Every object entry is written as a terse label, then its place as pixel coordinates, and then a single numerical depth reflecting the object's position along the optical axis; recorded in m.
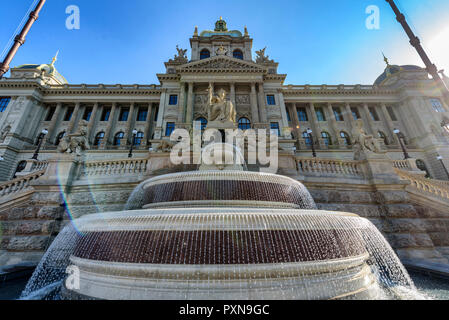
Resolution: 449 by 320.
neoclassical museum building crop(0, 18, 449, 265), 29.56
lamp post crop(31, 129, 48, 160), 32.04
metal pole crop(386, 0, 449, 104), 7.69
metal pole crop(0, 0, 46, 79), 7.71
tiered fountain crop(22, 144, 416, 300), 2.80
